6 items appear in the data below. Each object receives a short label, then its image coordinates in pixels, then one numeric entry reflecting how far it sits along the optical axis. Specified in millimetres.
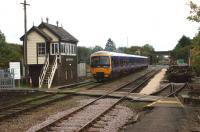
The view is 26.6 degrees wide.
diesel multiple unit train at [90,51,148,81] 40031
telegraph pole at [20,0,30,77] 37156
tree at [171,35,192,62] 85575
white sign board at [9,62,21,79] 29720
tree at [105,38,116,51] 133750
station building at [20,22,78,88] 38969
